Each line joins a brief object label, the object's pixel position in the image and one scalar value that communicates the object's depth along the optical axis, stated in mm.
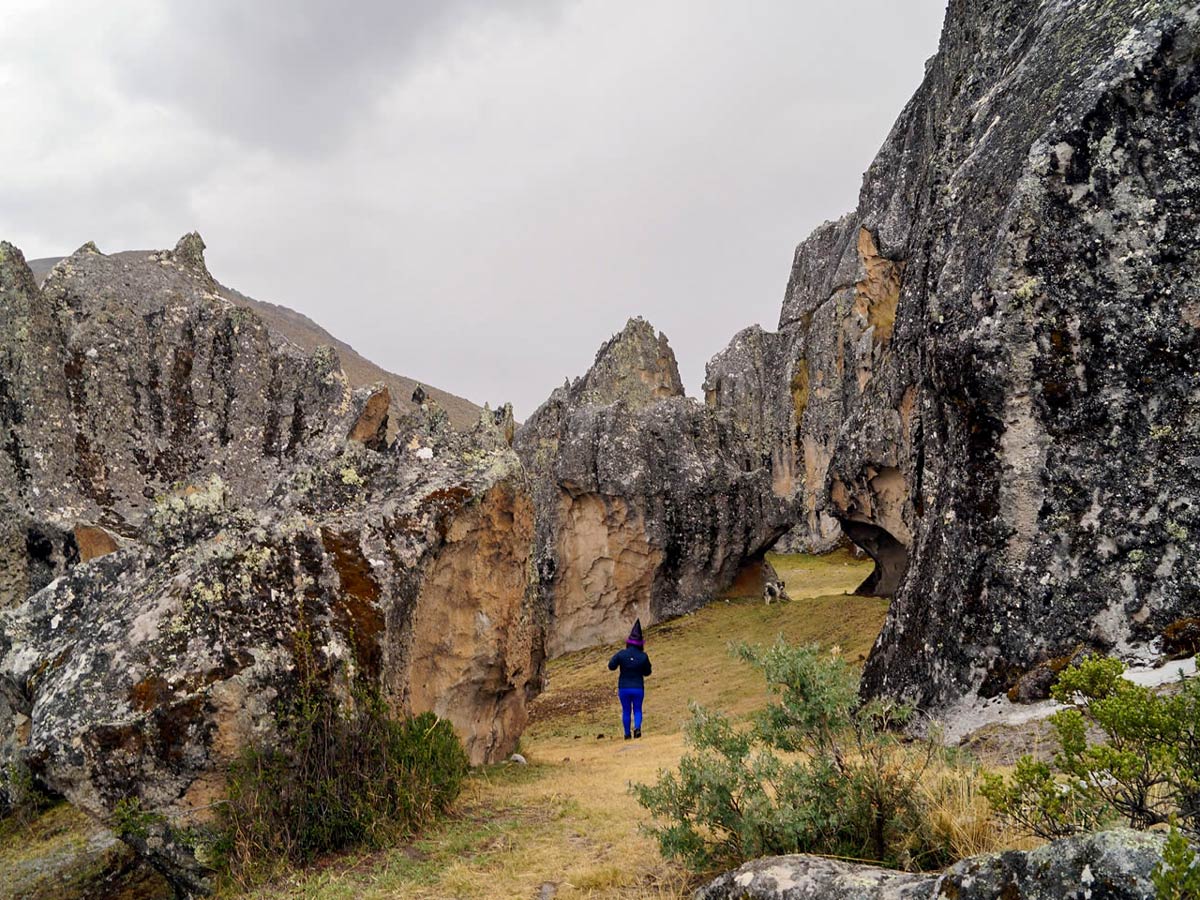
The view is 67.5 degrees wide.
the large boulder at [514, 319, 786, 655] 21922
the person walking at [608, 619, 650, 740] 12562
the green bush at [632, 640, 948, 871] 4406
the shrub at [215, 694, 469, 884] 5887
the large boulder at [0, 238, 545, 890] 5988
